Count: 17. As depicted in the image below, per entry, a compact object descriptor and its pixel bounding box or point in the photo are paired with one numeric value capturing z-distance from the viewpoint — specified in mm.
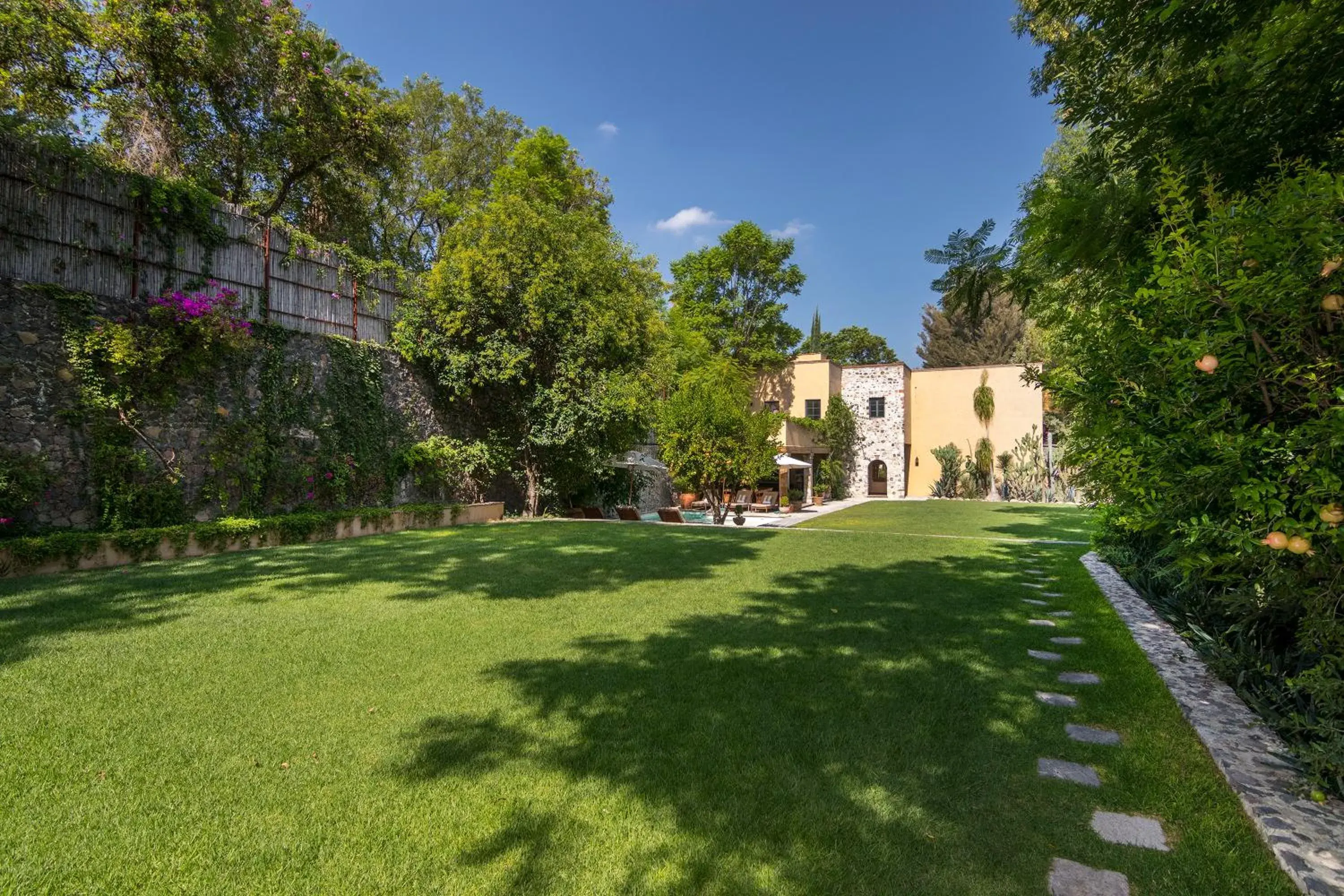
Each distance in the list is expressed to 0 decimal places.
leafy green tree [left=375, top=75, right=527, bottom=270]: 22281
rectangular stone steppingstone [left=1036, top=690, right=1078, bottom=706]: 3609
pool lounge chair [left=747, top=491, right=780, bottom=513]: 20594
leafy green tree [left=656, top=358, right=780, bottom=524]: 14977
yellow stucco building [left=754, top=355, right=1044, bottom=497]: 27500
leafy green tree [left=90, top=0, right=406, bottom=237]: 10961
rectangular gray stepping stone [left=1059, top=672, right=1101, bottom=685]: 3967
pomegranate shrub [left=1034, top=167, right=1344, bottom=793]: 2125
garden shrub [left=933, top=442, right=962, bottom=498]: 27484
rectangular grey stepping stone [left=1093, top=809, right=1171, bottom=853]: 2273
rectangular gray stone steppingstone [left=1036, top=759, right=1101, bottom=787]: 2721
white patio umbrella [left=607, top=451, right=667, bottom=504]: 17031
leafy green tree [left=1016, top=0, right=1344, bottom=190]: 2881
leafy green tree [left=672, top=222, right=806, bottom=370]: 29672
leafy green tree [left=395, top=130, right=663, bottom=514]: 13703
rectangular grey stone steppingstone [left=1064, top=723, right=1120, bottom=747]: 3109
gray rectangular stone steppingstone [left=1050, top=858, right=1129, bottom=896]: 1999
